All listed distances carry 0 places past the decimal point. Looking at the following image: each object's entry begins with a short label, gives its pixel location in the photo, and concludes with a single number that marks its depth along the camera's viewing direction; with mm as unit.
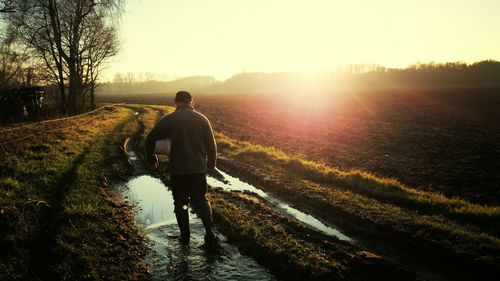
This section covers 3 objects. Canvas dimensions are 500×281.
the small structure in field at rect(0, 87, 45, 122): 20641
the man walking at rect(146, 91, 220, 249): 5961
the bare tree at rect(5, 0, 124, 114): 23250
